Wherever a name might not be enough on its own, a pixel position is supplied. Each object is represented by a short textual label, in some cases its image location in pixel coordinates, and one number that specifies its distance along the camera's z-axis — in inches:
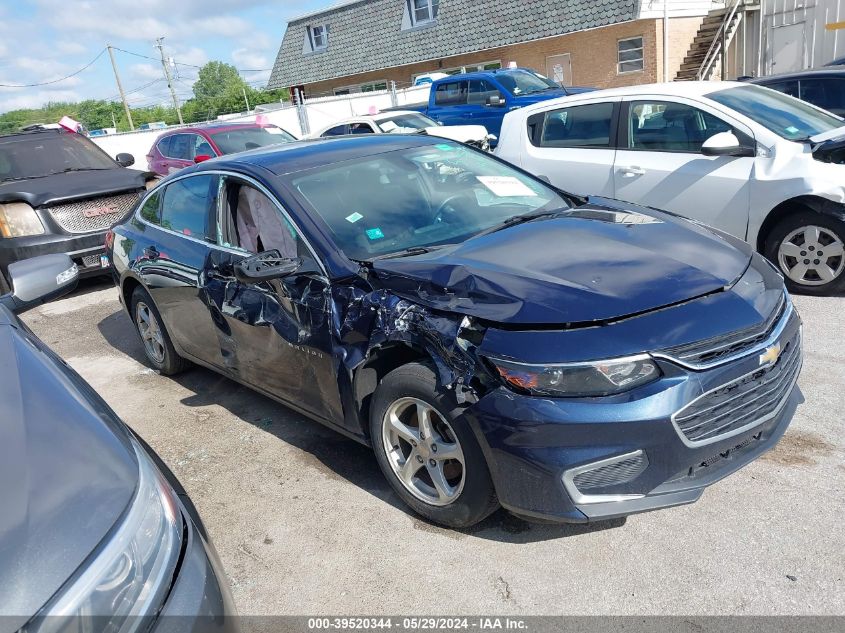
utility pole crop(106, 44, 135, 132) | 2076.5
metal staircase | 825.5
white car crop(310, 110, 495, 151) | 461.7
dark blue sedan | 98.5
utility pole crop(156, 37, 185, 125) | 2509.8
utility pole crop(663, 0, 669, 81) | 770.1
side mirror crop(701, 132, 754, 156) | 214.2
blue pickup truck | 565.3
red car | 458.0
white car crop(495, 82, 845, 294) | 206.5
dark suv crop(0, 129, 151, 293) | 307.4
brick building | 854.5
